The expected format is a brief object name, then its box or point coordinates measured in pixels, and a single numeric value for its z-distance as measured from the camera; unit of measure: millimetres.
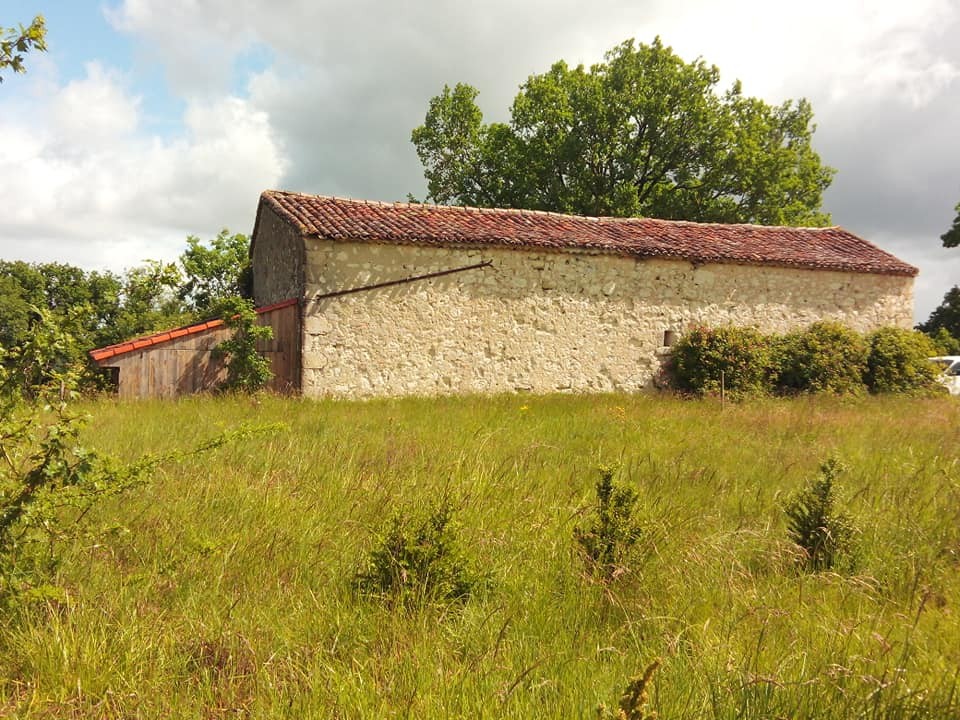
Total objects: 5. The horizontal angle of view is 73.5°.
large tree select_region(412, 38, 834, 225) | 24047
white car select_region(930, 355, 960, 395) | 15718
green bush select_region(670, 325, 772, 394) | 14273
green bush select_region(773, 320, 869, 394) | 14688
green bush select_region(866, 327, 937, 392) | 15188
